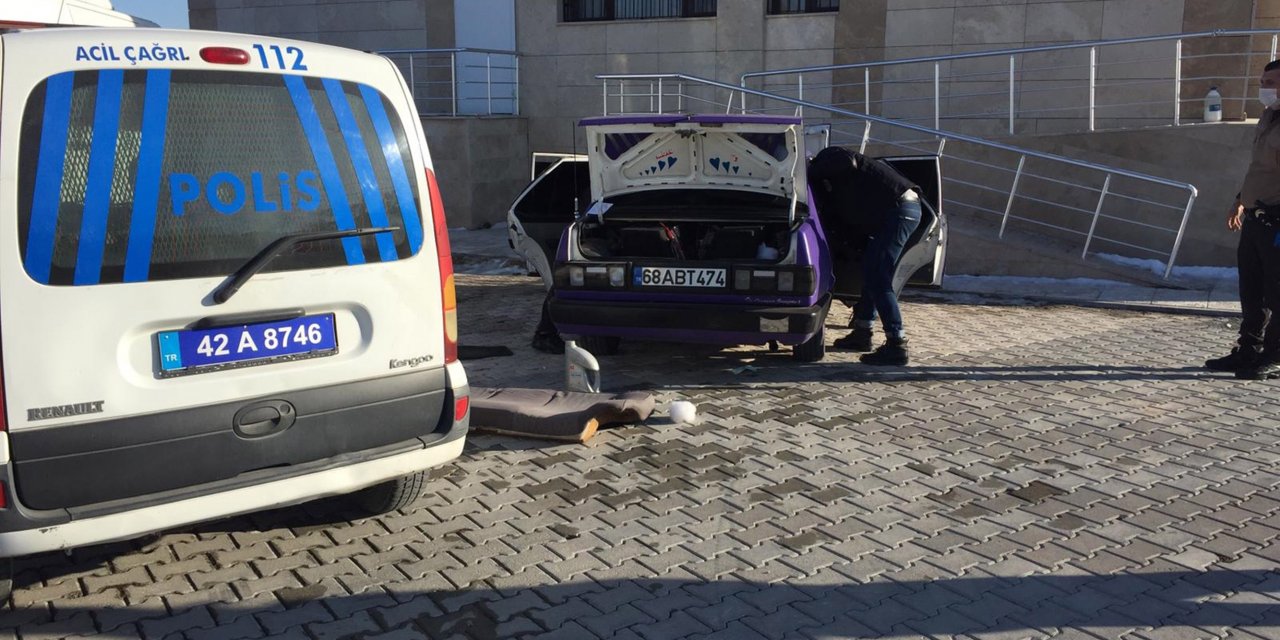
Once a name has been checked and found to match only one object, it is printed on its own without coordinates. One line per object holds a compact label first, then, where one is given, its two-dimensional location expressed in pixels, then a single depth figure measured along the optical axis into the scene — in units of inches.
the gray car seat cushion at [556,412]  228.7
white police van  134.4
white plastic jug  260.8
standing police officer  273.0
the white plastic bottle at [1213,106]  470.9
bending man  298.0
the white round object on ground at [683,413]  244.8
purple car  273.6
